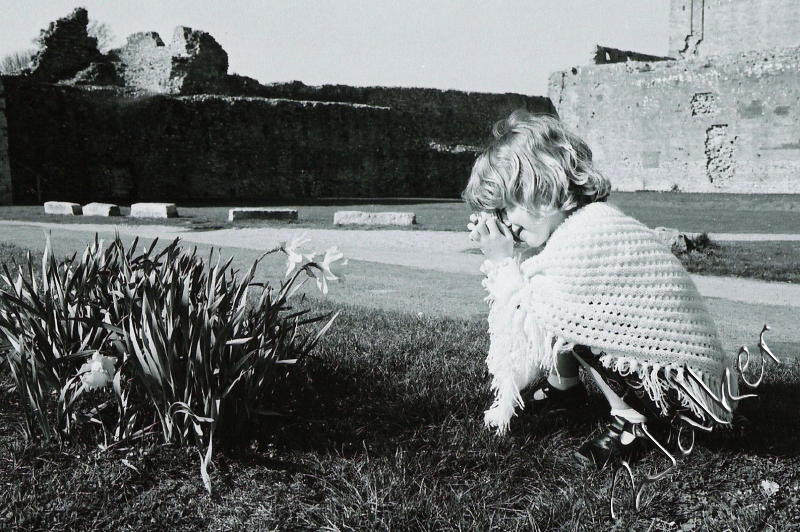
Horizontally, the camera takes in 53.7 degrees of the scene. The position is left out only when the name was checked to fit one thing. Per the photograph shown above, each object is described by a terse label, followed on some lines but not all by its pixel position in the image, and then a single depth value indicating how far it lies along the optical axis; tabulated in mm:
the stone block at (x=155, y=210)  12273
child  2199
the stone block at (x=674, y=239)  7605
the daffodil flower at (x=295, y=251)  2441
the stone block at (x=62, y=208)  13133
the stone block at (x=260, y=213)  12251
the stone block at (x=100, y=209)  12812
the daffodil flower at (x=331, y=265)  2406
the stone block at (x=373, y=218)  11422
